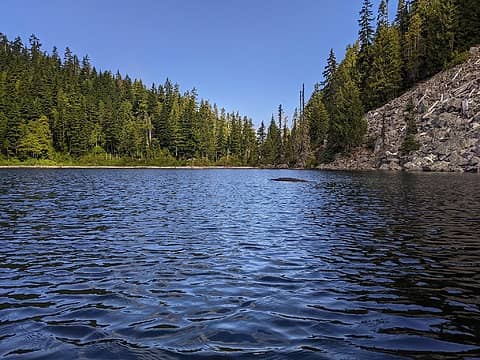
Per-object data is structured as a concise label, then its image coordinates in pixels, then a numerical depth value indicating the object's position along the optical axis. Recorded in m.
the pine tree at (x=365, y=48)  120.85
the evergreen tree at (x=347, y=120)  105.81
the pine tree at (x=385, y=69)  109.44
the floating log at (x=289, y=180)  63.28
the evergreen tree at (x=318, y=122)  142.38
